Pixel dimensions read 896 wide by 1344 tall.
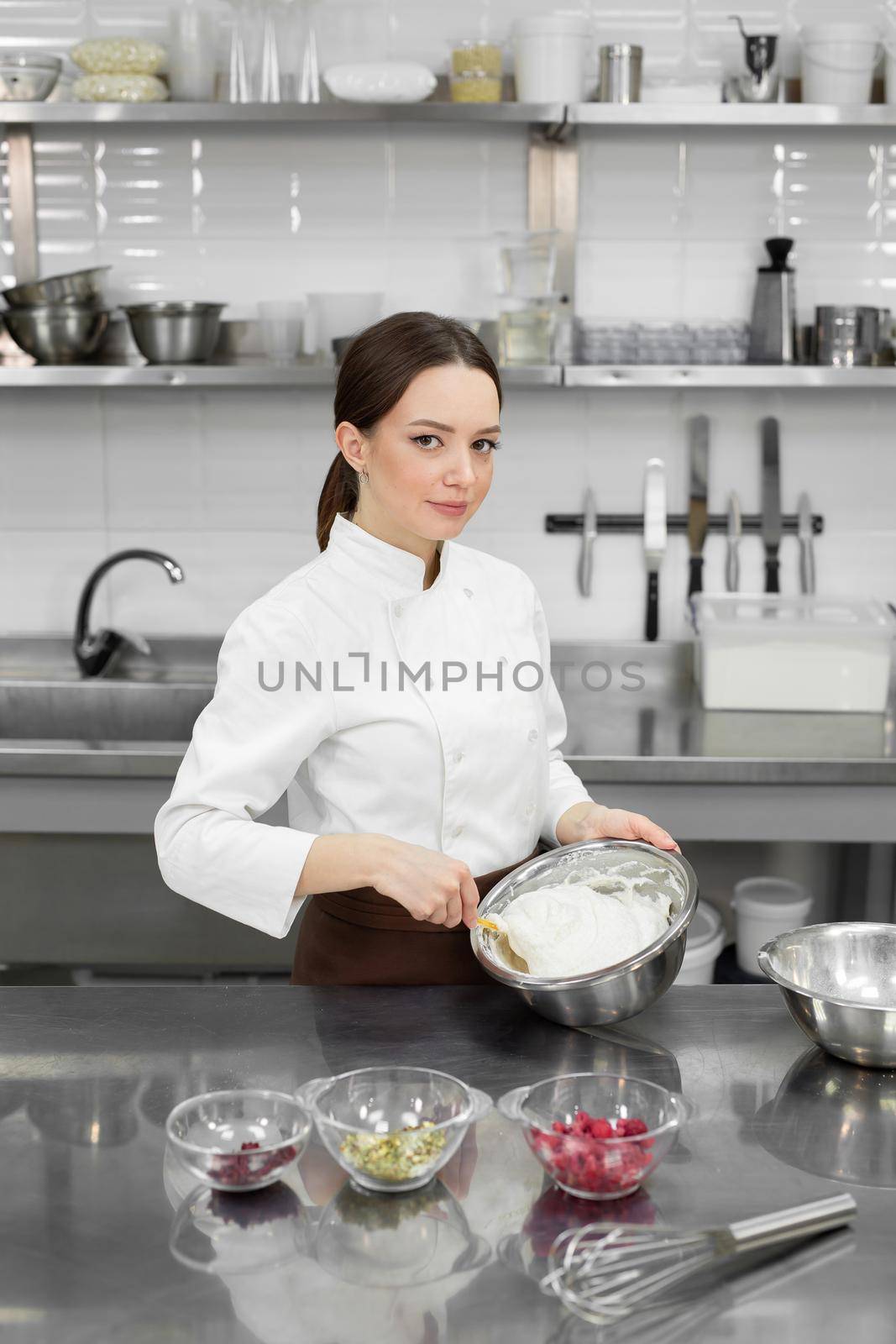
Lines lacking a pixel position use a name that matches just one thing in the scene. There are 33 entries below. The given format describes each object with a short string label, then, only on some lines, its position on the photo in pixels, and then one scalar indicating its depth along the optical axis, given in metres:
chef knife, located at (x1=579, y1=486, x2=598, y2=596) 3.07
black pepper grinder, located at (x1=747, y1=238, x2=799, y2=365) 2.85
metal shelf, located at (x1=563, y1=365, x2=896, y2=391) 2.73
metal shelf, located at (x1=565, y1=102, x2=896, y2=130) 2.65
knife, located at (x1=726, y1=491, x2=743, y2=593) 3.04
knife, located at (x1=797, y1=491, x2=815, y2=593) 3.04
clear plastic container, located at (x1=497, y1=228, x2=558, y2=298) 2.80
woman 1.45
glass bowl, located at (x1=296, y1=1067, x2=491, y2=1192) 1.08
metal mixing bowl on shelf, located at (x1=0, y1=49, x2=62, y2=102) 2.73
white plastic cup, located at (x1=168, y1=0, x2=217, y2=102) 2.77
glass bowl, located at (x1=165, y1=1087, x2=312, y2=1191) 1.08
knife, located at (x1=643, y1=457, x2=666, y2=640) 3.00
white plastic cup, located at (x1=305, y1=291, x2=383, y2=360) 2.88
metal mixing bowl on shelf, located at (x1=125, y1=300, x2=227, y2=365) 2.76
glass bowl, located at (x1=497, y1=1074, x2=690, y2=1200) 1.07
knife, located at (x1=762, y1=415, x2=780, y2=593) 3.03
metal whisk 0.98
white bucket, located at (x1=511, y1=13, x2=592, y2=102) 2.69
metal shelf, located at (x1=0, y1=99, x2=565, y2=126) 2.66
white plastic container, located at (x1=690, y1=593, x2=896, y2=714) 2.71
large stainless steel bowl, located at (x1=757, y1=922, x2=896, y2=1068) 1.34
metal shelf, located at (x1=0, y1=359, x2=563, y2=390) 2.73
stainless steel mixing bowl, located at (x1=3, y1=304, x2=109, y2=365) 2.79
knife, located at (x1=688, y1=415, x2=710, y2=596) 3.04
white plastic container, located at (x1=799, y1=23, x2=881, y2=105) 2.70
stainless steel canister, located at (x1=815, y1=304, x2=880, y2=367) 2.79
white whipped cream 1.40
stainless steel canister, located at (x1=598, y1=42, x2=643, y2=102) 2.72
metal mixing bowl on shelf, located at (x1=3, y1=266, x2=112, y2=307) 2.81
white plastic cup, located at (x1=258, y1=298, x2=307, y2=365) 2.86
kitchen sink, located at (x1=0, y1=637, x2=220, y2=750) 2.87
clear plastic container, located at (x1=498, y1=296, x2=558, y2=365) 2.81
